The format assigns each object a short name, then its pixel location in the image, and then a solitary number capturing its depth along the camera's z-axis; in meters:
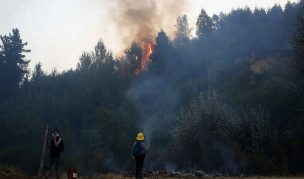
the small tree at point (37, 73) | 51.65
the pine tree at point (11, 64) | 46.72
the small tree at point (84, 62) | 51.41
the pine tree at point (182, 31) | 65.22
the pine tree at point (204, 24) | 50.53
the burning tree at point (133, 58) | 46.28
